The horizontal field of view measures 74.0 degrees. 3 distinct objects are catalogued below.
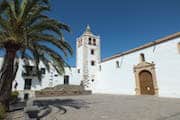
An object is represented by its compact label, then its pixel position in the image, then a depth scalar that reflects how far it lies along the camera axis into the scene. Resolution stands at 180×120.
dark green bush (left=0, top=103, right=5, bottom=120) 4.80
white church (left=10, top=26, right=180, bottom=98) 12.15
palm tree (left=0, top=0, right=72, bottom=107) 6.23
